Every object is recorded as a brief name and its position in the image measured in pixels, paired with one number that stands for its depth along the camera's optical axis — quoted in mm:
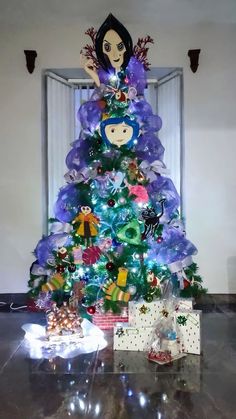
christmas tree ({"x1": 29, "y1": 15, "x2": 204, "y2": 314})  2580
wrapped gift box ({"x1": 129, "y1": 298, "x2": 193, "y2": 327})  2354
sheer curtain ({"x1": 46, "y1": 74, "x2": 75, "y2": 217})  3658
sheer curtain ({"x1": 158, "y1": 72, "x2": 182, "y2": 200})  3668
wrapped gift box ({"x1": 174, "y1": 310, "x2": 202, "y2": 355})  2271
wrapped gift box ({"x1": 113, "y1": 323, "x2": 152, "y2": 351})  2338
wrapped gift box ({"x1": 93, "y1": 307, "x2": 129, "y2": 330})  2703
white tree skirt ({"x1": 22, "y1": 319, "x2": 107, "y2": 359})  2338
